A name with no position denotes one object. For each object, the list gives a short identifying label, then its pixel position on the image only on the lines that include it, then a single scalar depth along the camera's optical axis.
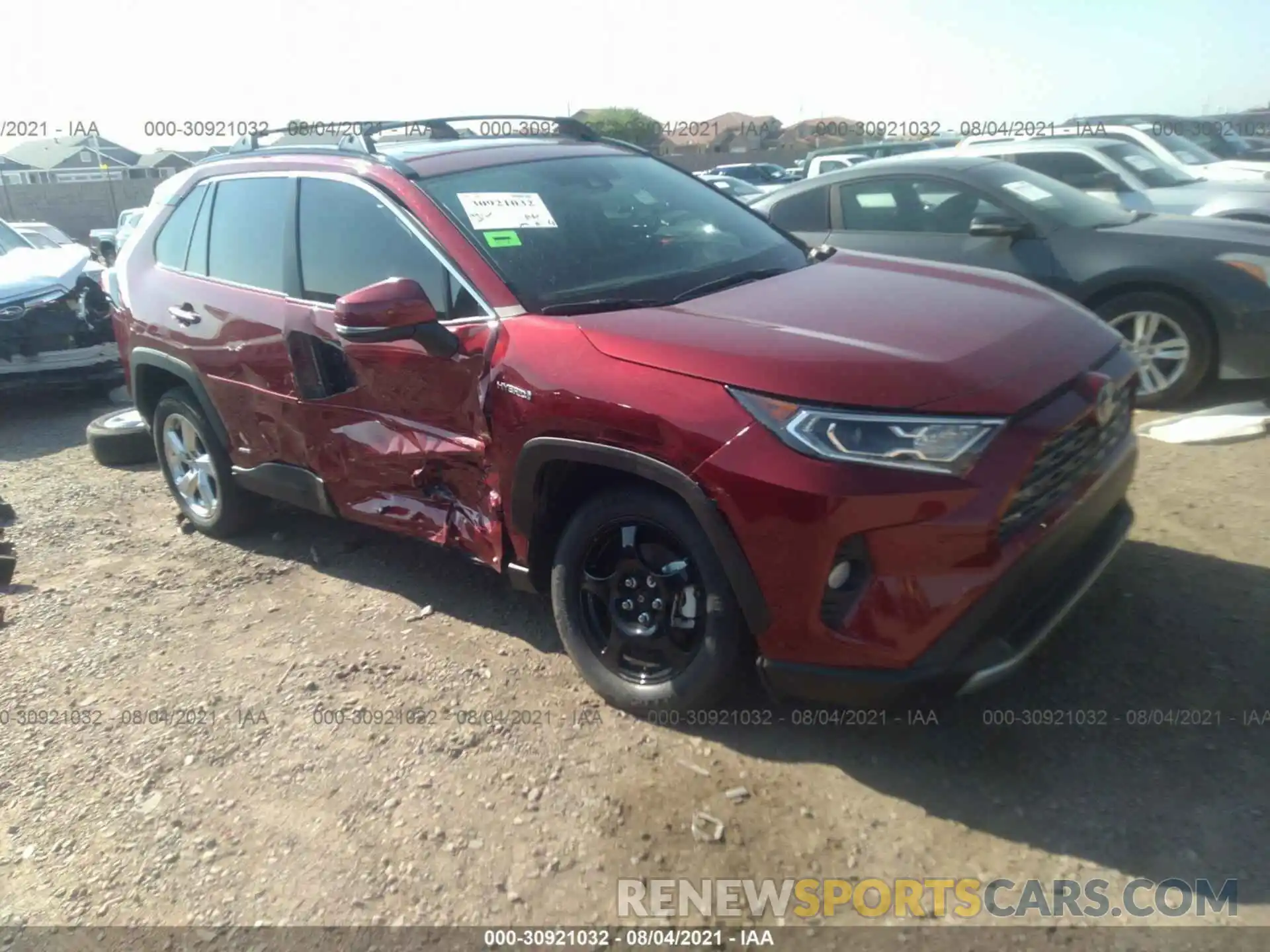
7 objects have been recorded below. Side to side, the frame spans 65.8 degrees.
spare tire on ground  6.17
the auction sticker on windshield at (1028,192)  6.29
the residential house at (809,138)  40.31
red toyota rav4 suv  2.52
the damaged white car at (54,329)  7.39
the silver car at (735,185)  22.02
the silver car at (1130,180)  8.06
